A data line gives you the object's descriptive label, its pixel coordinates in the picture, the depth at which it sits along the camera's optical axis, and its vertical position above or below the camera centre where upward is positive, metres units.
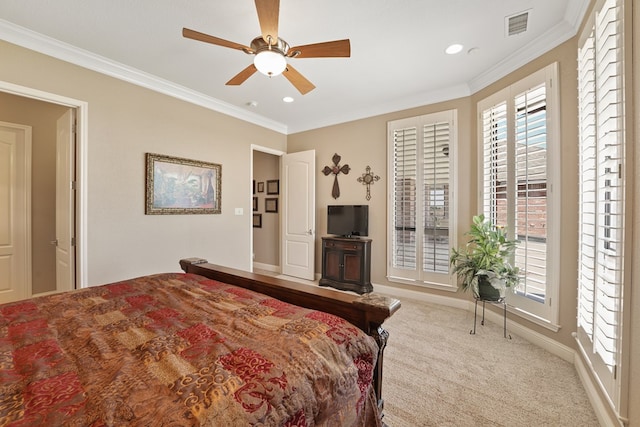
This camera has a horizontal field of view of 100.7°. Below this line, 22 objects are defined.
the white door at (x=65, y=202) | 2.74 +0.09
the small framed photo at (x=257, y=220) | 5.75 -0.20
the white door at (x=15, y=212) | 3.35 -0.02
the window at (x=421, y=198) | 3.55 +0.20
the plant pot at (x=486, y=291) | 2.65 -0.79
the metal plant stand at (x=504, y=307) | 2.64 -0.98
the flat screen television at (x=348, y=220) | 4.15 -0.13
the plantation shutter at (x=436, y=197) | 3.56 +0.21
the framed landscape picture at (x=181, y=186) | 3.25 +0.33
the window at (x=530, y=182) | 2.36 +0.30
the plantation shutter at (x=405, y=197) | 3.81 +0.22
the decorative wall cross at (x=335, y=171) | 4.57 +0.71
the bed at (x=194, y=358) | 0.72 -0.52
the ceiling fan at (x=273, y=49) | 1.81 +1.19
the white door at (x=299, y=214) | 4.70 -0.05
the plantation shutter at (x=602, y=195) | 1.43 +0.11
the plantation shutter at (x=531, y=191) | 2.44 +0.21
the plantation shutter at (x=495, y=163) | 2.87 +0.56
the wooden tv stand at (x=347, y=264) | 3.99 -0.81
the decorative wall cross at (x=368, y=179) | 4.21 +0.53
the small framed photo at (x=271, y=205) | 5.45 +0.14
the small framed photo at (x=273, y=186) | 5.39 +0.52
